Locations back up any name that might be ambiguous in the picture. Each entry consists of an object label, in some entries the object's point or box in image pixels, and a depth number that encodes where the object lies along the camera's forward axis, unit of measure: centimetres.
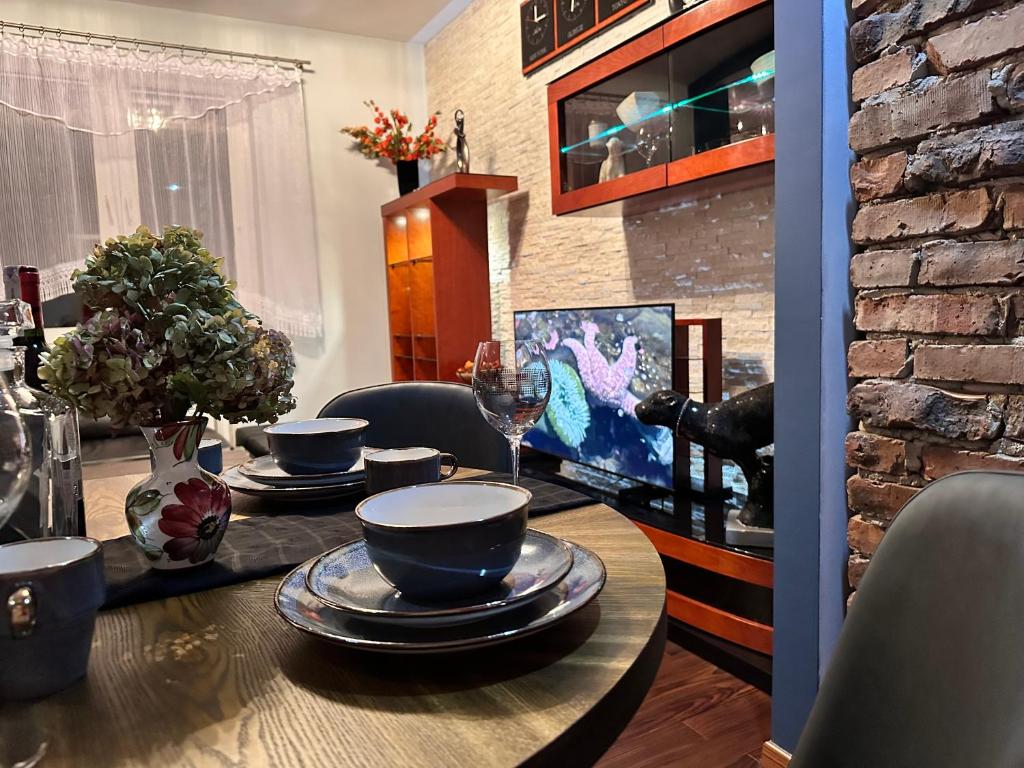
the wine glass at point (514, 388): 98
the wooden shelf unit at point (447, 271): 405
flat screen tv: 243
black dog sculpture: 205
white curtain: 402
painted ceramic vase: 74
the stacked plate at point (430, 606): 53
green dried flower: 69
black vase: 461
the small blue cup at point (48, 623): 48
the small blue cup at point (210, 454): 115
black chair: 162
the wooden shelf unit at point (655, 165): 200
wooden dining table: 44
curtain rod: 402
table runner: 71
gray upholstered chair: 53
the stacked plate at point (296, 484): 104
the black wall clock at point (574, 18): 320
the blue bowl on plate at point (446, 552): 55
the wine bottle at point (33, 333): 81
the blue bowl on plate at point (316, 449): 108
